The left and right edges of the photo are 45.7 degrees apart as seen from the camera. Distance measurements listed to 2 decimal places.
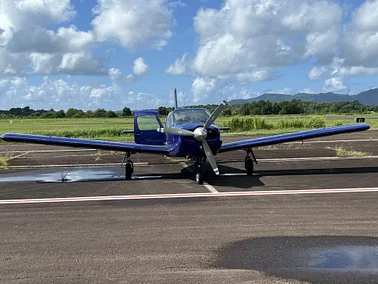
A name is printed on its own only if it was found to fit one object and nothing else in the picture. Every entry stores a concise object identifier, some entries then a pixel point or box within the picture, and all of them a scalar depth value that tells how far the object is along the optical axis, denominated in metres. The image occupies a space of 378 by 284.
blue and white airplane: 11.80
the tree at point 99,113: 131.59
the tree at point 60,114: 133.12
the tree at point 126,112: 112.81
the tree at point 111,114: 124.12
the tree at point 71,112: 139.38
